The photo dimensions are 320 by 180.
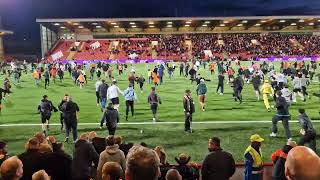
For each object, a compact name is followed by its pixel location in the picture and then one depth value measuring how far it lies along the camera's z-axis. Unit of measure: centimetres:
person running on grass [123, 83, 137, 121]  2061
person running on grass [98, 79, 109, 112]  2251
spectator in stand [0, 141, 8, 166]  799
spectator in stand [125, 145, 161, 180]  324
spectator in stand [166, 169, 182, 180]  606
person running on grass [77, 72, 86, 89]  3538
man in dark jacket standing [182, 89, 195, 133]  1739
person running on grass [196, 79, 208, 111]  2292
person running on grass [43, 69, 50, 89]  3595
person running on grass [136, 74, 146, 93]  3215
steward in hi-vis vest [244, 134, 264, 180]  929
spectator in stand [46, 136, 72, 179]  738
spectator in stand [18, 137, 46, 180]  706
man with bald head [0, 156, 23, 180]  523
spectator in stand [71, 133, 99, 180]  837
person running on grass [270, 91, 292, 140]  1568
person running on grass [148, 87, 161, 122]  1975
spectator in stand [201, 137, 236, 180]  780
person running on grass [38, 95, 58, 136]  1753
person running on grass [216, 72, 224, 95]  2900
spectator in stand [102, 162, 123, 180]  495
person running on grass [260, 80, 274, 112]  2236
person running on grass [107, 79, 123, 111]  2080
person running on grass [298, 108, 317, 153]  1195
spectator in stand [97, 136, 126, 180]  795
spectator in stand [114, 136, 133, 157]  918
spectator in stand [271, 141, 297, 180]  864
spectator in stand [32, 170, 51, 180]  542
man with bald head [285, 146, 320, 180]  279
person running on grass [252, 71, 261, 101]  2669
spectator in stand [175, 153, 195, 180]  787
